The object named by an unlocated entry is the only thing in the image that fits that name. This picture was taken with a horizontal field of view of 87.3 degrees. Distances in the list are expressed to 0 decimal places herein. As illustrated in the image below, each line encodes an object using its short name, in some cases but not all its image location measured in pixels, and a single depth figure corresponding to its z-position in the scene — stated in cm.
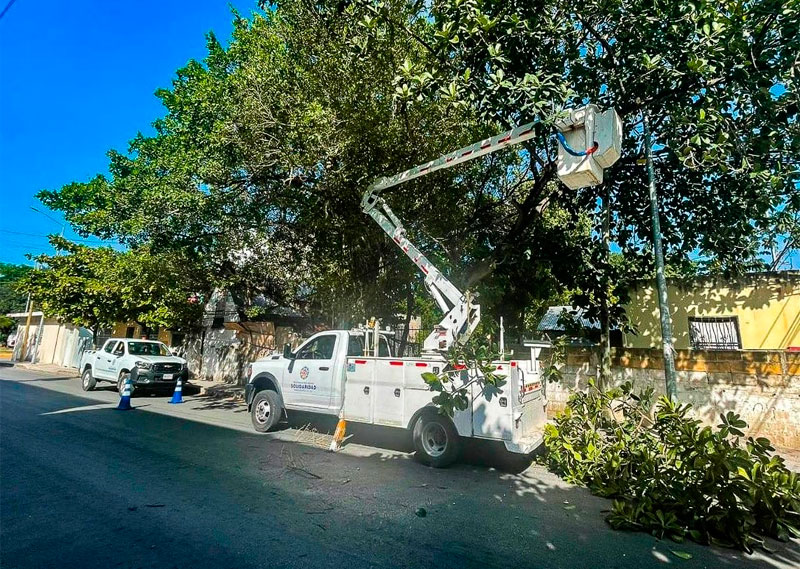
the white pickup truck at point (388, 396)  610
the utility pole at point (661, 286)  686
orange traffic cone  725
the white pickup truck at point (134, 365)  1317
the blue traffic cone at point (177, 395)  1252
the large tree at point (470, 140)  595
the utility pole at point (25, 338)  3064
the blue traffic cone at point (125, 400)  1086
